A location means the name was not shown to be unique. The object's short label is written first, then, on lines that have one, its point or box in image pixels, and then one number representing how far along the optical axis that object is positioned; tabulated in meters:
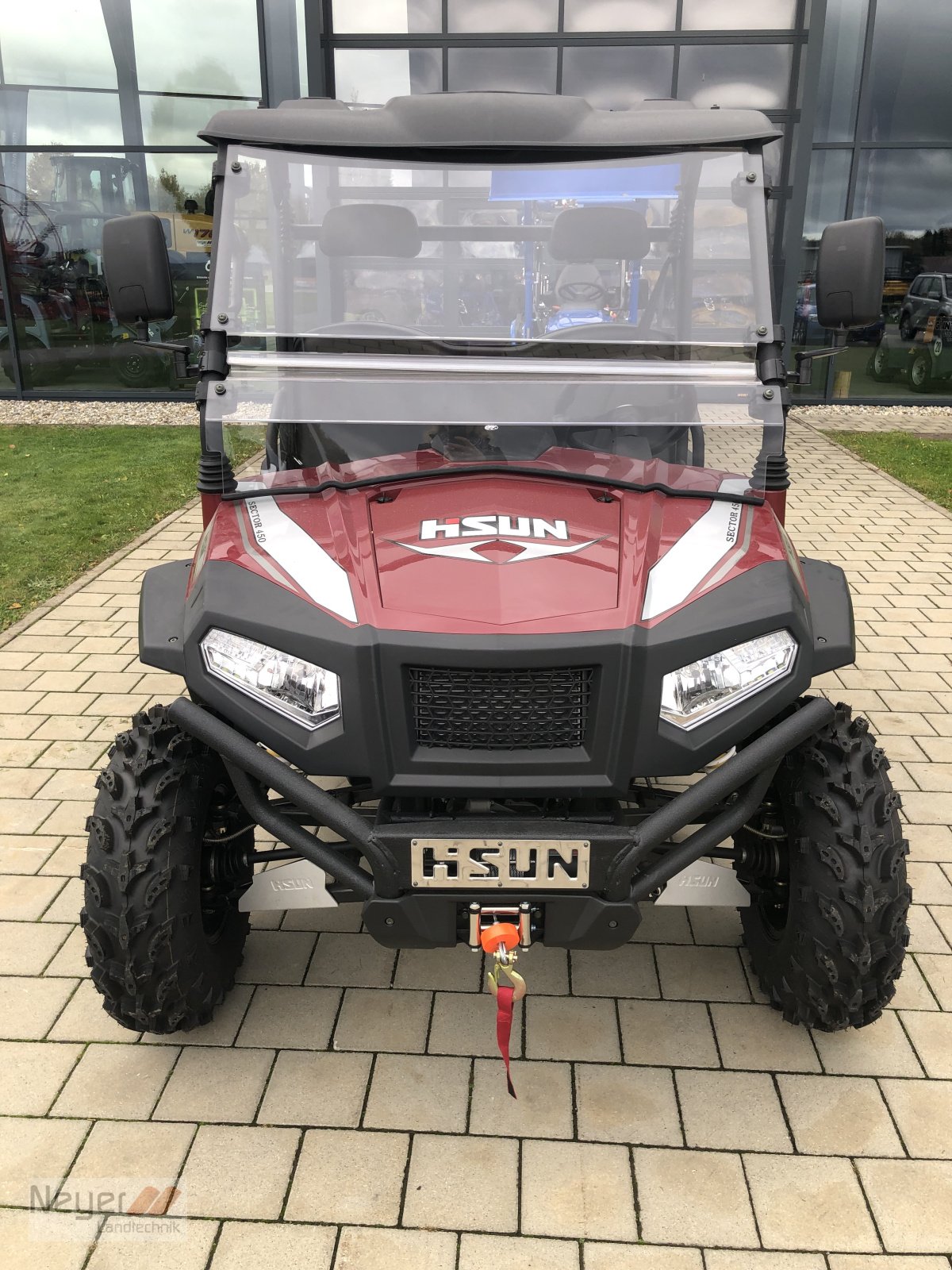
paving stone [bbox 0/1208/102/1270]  2.14
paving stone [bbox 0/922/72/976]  2.97
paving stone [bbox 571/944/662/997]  2.90
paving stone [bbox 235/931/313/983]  2.95
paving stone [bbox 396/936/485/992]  2.91
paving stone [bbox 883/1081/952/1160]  2.39
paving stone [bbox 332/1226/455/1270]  2.12
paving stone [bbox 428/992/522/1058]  2.69
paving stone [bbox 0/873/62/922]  3.19
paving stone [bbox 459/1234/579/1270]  2.12
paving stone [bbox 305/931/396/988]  2.93
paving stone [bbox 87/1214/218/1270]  2.13
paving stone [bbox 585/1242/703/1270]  2.11
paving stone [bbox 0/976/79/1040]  2.73
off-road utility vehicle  2.17
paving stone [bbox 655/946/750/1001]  2.88
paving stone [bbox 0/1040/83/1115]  2.51
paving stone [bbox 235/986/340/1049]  2.72
